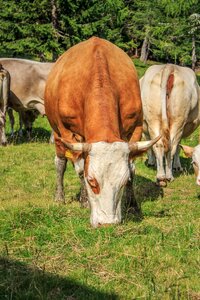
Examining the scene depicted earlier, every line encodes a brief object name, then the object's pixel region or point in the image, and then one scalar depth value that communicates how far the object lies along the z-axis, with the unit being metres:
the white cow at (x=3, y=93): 16.06
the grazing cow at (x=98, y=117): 6.10
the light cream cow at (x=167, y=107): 10.58
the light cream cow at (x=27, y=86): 17.38
